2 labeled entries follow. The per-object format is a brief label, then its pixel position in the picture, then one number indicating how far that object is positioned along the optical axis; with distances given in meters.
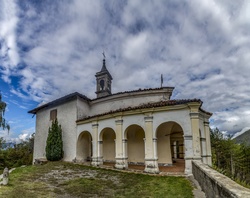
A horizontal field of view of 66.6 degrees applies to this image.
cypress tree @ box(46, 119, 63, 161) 16.69
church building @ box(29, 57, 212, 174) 11.39
